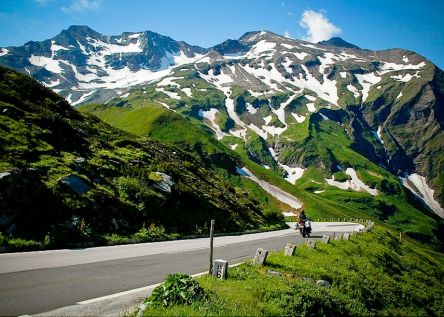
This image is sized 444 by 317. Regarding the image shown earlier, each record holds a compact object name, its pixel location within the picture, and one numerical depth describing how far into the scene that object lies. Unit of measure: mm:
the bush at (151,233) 24966
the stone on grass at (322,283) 15840
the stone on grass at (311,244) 24734
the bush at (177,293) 9617
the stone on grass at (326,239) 28891
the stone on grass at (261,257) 16906
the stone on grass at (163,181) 32656
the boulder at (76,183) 23469
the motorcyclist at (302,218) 39250
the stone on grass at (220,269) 12888
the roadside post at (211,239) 12545
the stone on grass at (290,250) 20969
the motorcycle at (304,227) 38875
